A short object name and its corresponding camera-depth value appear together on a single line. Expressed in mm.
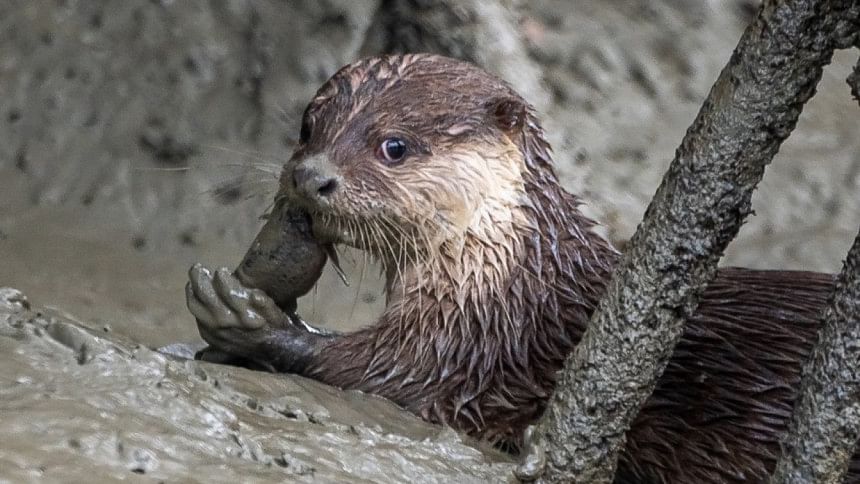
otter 5809
